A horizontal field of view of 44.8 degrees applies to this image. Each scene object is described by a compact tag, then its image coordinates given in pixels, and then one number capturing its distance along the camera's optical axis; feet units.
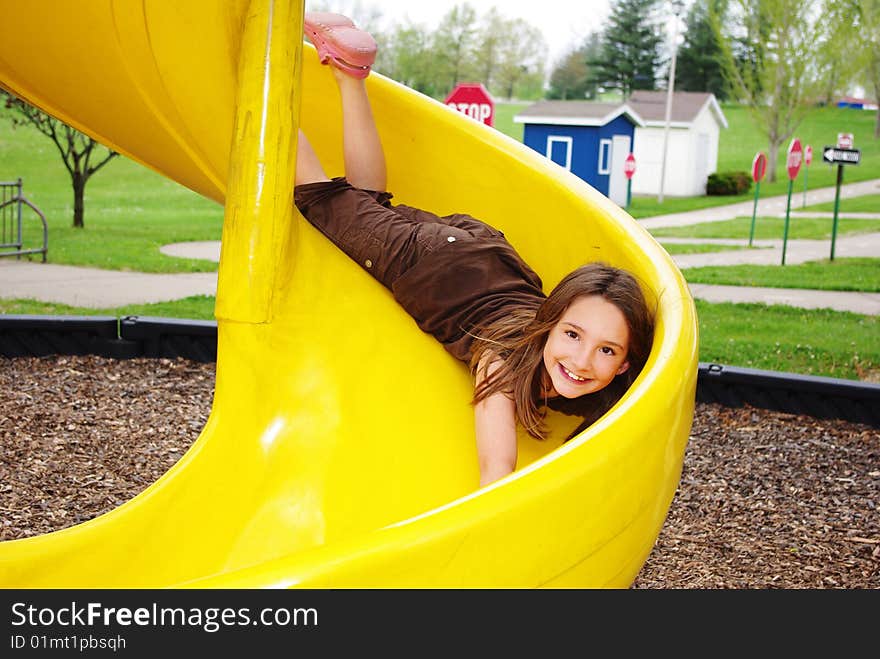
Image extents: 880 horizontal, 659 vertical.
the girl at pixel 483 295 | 5.35
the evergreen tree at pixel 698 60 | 101.24
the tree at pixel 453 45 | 96.82
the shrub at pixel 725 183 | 56.34
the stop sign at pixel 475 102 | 20.03
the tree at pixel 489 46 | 109.19
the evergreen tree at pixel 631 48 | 104.37
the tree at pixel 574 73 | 113.91
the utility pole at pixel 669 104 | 49.47
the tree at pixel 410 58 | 91.86
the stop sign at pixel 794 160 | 28.09
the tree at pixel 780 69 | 62.54
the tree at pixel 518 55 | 114.52
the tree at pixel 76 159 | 27.40
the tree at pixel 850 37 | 61.98
